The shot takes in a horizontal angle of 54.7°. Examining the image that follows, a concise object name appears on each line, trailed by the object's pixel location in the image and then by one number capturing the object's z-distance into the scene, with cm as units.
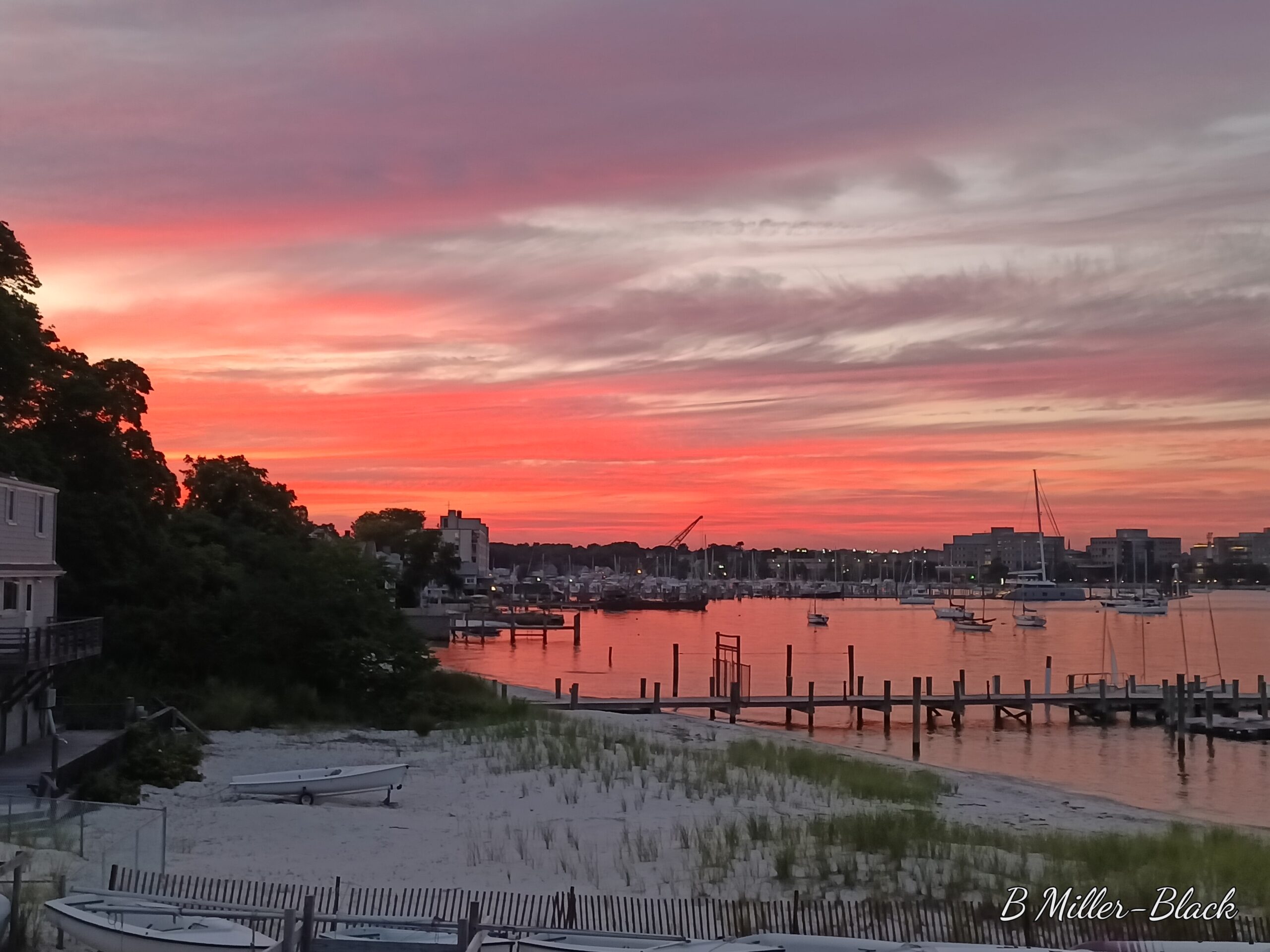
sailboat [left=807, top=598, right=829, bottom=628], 15662
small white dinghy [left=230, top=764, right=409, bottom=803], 2661
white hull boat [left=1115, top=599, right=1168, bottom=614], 17812
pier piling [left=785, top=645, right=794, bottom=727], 5675
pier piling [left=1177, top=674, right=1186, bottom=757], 4825
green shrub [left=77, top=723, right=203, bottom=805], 2588
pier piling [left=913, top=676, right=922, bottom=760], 4806
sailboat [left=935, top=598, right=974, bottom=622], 16512
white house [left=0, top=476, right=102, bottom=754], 2800
